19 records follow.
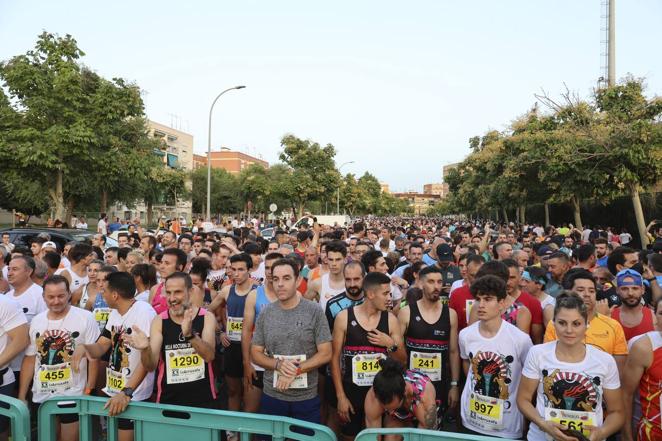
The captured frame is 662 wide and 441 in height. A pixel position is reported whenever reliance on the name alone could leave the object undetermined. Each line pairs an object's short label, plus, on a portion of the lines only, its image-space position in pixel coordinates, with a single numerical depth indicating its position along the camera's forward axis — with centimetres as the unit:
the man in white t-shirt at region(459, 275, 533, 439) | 366
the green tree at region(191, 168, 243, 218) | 6306
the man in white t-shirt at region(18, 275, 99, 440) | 428
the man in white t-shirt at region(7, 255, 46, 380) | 521
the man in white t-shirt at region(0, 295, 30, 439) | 425
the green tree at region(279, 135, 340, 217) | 3528
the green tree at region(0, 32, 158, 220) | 1938
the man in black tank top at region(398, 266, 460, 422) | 429
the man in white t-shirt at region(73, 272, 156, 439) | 415
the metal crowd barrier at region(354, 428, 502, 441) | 278
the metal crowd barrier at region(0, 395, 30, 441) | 344
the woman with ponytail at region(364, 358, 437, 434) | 348
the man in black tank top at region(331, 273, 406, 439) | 407
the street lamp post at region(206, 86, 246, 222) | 2256
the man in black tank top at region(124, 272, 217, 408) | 396
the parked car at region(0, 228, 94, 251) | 1189
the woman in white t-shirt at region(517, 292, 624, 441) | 320
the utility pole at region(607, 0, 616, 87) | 2938
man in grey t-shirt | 399
